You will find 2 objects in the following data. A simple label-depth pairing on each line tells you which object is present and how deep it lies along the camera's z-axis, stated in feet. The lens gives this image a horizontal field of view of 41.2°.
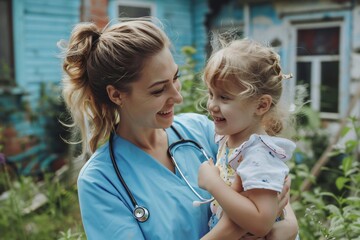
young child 4.52
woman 5.05
